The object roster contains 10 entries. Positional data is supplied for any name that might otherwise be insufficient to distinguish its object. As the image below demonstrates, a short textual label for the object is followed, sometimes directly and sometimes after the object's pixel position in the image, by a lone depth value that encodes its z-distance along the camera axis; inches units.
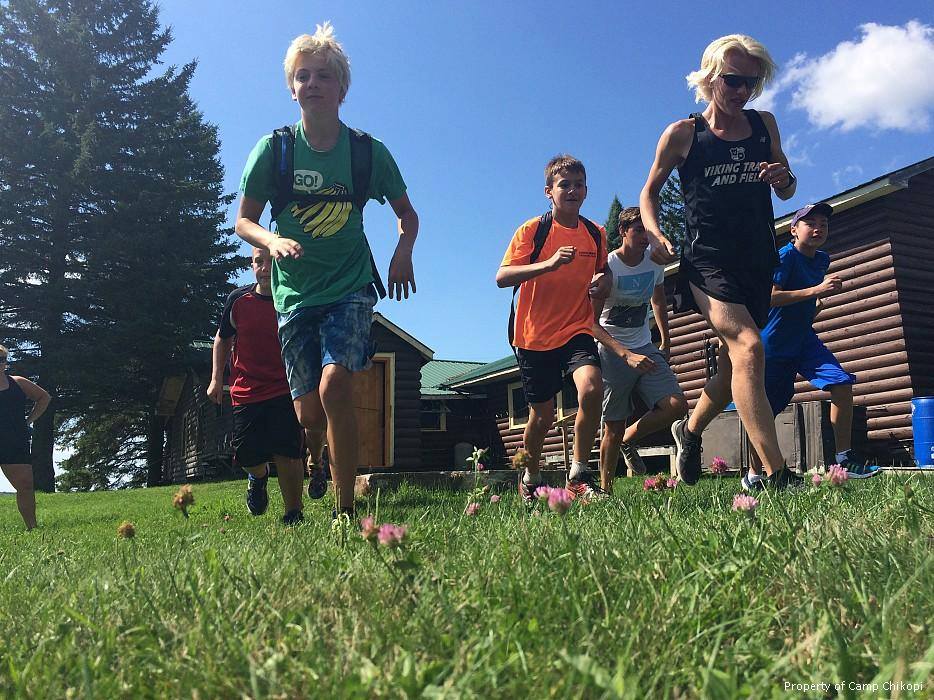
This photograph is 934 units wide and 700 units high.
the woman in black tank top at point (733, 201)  164.6
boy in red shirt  233.1
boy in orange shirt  216.8
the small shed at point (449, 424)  1032.8
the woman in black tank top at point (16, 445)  299.0
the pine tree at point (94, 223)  1100.5
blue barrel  439.2
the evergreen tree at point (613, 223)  1750.9
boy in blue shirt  231.3
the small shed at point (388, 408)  829.2
